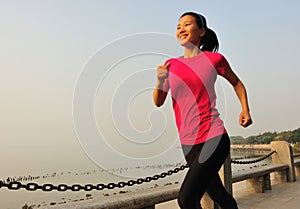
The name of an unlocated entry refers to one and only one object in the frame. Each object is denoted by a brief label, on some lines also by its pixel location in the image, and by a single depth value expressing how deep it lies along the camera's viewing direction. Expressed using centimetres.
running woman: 175
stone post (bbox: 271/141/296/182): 633
